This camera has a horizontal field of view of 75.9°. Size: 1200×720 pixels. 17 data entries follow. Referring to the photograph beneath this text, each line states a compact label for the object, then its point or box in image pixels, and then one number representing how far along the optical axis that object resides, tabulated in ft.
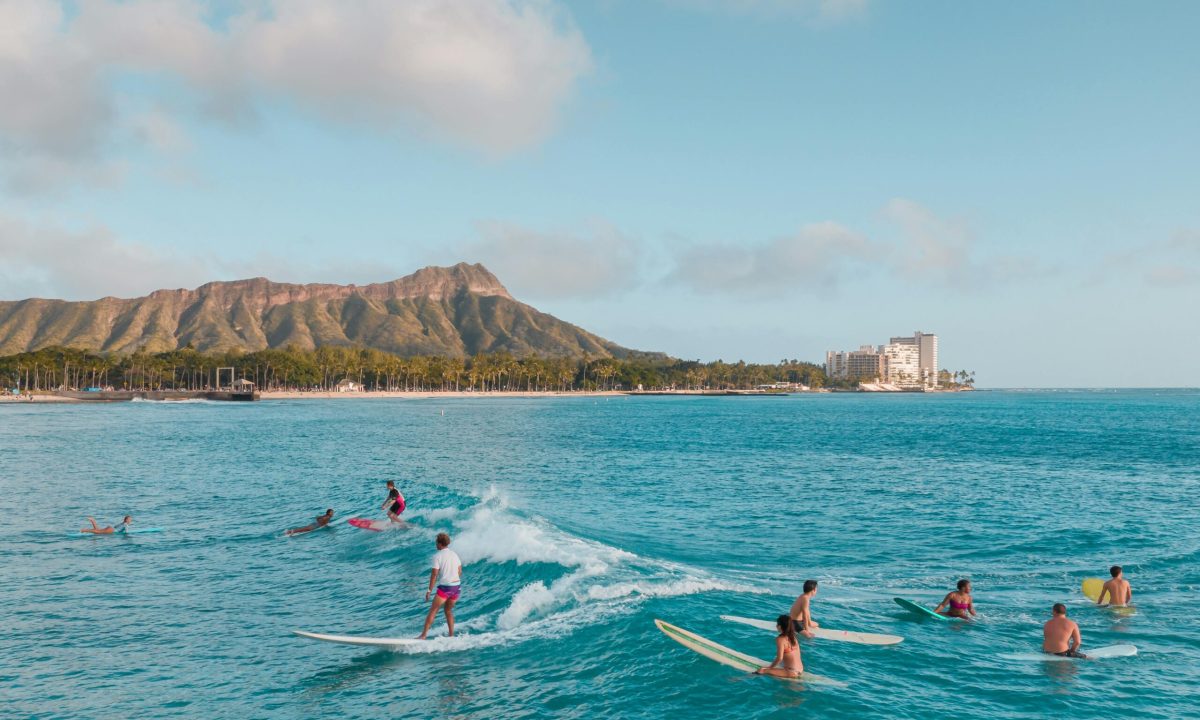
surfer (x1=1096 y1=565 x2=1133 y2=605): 69.77
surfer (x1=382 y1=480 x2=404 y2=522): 112.88
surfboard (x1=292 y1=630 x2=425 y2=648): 57.82
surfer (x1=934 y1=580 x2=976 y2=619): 65.41
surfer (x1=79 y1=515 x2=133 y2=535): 99.40
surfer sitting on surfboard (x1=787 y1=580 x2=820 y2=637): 59.11
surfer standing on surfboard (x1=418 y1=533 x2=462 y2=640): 59.82
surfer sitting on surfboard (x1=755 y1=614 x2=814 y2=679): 51.02
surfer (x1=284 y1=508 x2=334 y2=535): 106.42
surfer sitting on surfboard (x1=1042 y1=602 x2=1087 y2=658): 56.49
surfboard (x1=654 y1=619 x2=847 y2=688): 51.16
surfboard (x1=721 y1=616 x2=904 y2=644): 58.49
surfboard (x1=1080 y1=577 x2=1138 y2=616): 69.15
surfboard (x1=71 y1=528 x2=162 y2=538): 99.76
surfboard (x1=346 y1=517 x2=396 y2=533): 109.40
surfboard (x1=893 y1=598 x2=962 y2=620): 64.90
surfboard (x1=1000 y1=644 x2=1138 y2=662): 56.08
